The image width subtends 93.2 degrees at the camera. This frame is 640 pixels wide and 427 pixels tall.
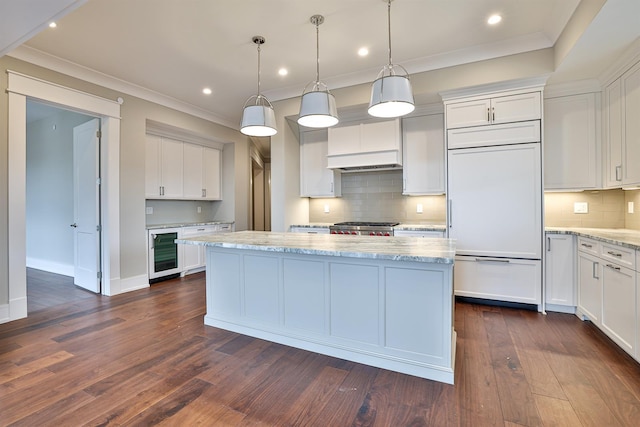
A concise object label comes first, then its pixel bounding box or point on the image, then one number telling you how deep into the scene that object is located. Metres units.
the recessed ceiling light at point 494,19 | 2.68
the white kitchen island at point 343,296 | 1.99
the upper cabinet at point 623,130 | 2.65
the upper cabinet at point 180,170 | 4.79
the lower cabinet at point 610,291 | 2.12
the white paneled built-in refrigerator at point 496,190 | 3.21
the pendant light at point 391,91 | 2.12
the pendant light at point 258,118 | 2.67
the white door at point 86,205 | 4.02
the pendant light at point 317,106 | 2.42
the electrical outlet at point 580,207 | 3.46
